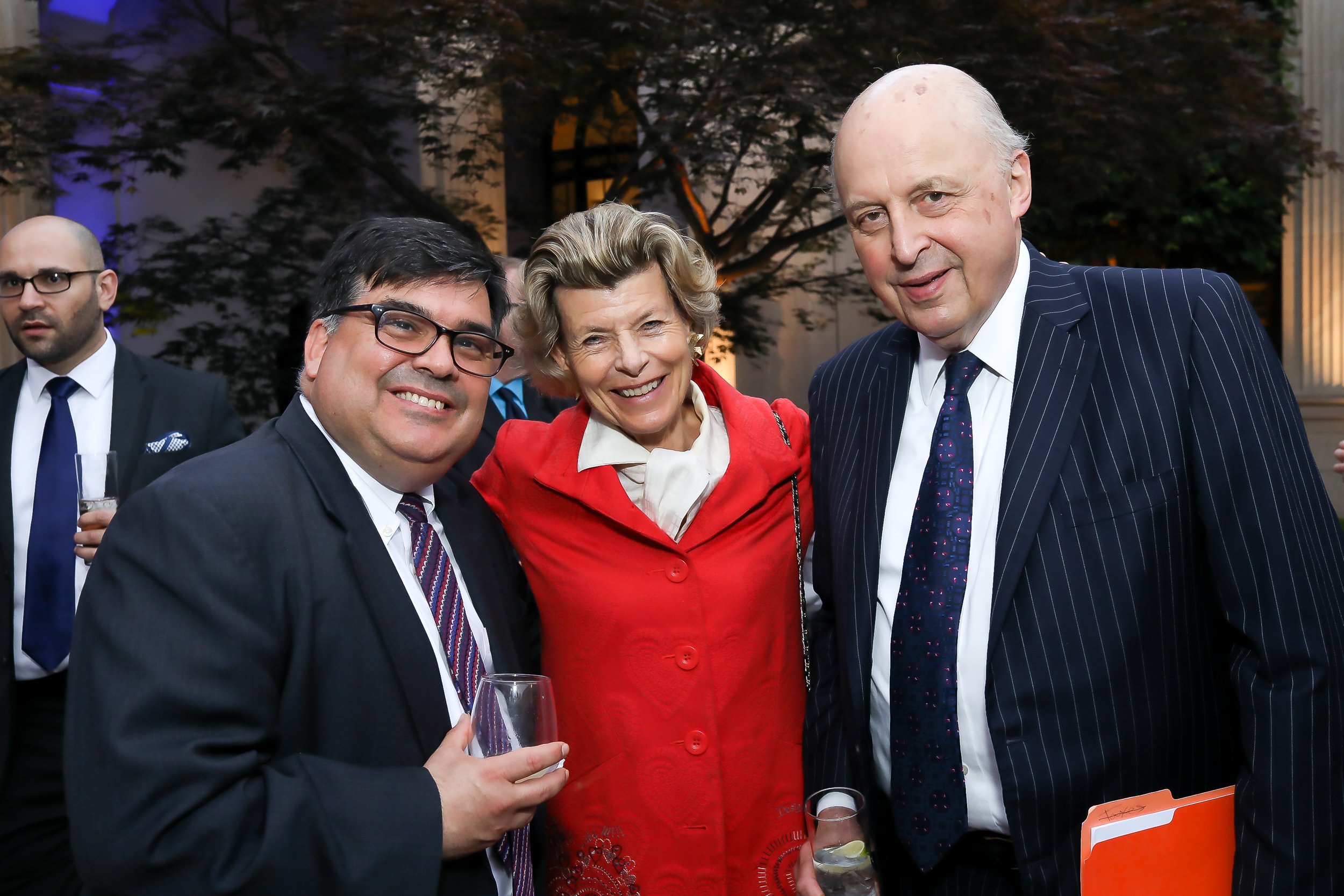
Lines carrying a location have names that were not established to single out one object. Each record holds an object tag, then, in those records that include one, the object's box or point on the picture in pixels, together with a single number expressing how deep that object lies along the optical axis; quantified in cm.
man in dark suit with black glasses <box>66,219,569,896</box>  151
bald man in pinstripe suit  165
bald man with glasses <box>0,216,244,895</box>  338
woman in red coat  221
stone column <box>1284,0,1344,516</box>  1305
